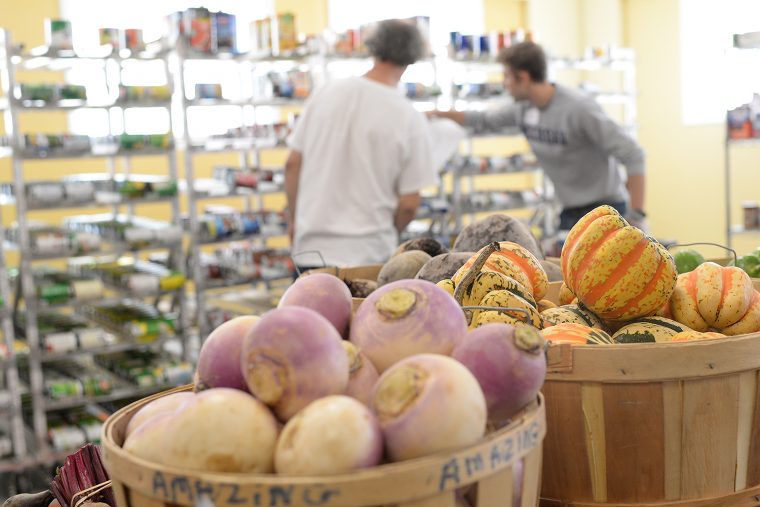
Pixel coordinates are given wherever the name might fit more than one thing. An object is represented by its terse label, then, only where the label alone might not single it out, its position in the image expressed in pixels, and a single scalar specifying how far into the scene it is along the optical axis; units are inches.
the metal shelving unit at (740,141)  235.9
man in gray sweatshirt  164.9
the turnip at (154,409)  39.5
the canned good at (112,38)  192.2
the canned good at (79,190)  184.9
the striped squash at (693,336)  51.6
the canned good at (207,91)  204.5
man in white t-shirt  134.3
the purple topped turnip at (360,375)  38.3
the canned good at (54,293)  181.2
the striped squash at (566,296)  63.7
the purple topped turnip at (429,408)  33.6
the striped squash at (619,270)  55.3
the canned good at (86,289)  185.0
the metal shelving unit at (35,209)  176.4
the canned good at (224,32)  203.3
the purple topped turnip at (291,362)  35.2
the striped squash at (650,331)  53.6
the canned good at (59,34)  182.7
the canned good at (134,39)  194.4
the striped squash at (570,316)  55.4
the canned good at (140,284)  189.9
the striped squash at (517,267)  57.6
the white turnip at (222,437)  33.5
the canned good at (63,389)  182.2
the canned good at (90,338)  185.0
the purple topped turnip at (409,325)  40.1
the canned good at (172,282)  193.5
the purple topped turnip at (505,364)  37.8
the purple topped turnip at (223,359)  39.5
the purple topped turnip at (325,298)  44.6
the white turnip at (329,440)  32.3
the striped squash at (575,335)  50.1
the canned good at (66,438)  179.6
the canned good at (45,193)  180.7
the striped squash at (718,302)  57.4
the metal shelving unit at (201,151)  202.1
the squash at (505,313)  48.7
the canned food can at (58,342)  181.8
